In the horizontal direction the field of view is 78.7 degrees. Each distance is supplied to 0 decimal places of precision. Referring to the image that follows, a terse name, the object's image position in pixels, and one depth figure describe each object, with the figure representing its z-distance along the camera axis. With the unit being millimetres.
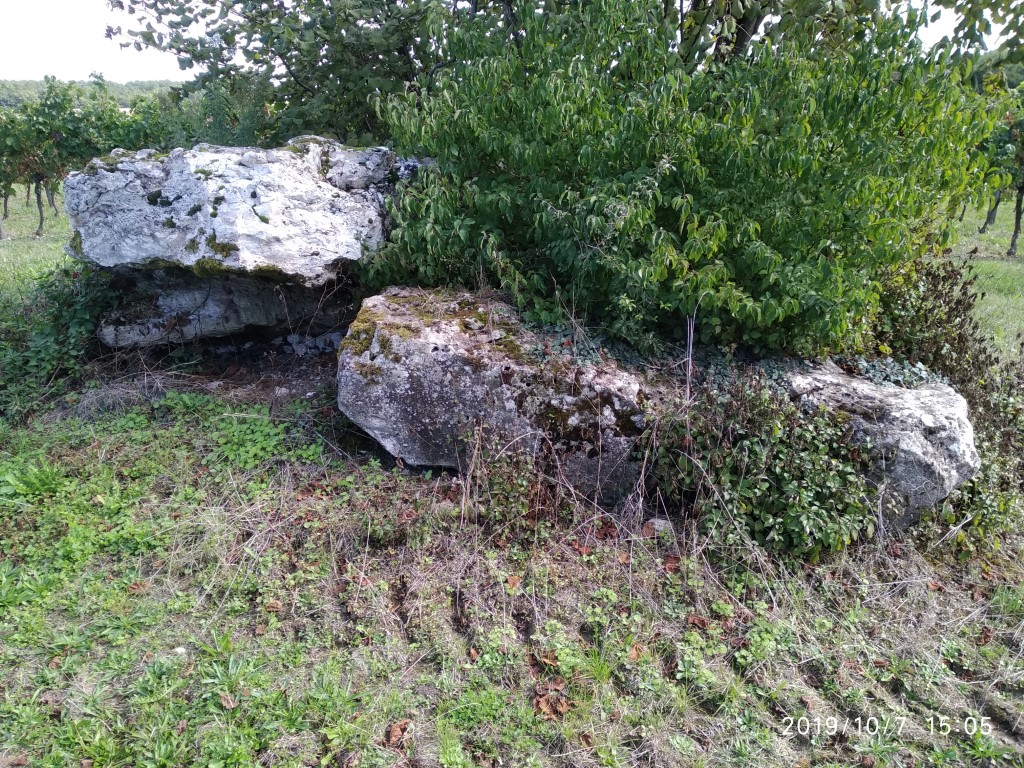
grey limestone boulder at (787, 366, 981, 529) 4059
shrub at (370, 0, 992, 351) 4066
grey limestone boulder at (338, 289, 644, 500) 4250
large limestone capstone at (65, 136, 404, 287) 4828
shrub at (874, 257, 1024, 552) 4375
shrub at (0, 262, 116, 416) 5250
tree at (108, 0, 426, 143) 6203
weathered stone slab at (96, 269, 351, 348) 5469
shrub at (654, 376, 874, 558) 3932
